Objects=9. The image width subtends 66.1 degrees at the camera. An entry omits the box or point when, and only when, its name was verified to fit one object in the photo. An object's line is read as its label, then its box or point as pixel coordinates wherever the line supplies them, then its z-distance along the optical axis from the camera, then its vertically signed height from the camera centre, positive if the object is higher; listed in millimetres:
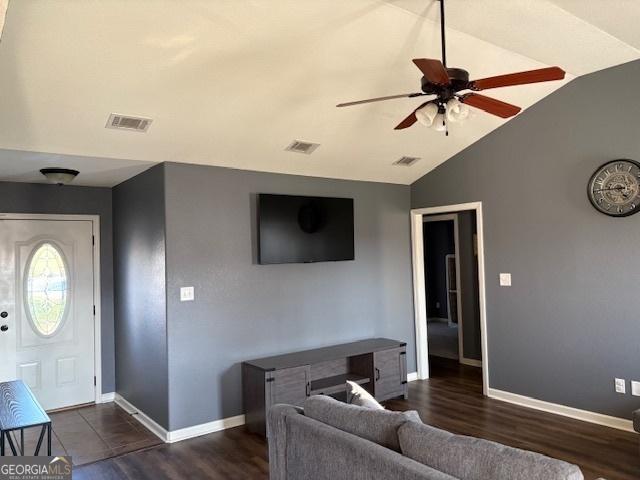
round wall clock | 4086 +578
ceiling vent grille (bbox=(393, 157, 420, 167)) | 5410 +1128
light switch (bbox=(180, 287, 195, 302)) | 4309 -209
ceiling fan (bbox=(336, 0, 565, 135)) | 2535 +949
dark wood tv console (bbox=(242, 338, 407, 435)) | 4273 -1044
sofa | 1735 -783
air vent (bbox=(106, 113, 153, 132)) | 3570 +1112
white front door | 4941 -346
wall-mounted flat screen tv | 4719 +379
